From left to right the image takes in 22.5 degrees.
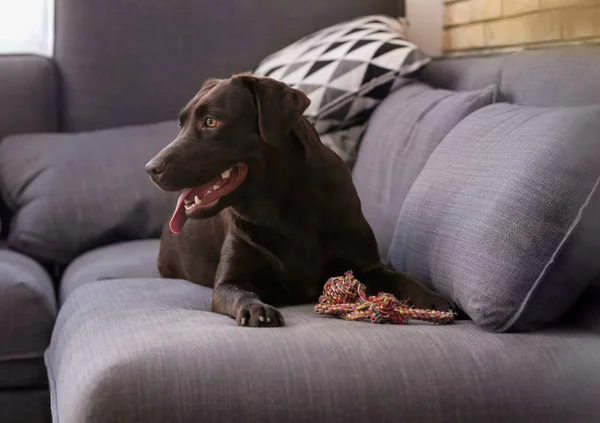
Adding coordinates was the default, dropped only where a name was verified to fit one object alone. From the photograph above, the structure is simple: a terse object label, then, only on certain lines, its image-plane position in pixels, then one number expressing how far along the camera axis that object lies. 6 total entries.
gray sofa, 2.07
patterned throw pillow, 3.25
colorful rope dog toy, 2.32
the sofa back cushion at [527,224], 2.22
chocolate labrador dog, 2.45
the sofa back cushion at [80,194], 3.20
